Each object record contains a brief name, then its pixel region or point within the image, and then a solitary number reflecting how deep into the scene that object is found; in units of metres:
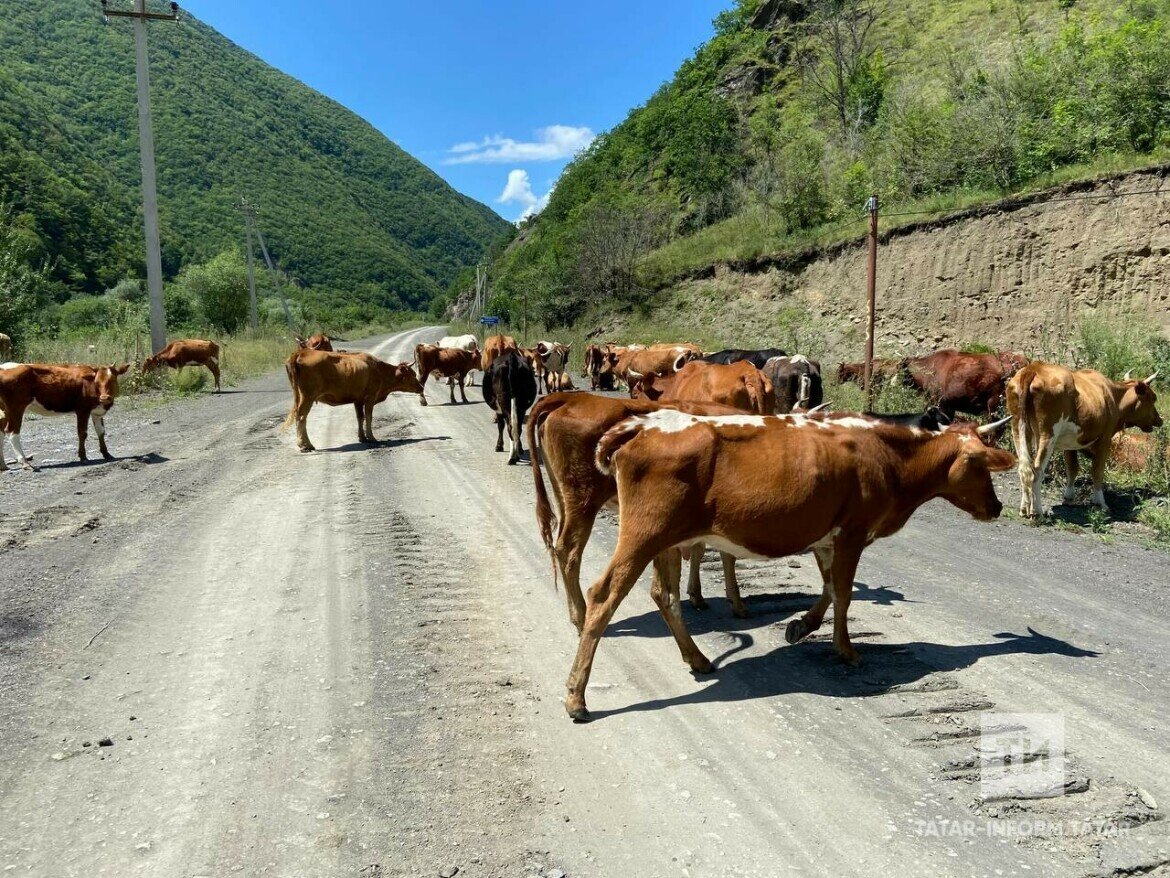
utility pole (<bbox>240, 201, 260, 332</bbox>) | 48.28
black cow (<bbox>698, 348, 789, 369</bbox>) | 16.03
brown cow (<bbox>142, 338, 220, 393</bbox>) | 23.56
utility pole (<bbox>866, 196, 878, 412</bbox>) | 15.25
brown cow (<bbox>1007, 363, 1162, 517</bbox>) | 9.40
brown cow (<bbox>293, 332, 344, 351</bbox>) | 24.95
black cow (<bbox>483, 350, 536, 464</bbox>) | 13.30
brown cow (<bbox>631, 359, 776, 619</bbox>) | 8.90
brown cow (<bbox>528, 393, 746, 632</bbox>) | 5.12
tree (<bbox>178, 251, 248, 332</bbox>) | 50.50
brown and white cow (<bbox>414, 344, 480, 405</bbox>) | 22.00
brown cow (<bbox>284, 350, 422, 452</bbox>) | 13.98
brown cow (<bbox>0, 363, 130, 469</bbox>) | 11.84
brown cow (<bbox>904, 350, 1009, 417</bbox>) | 14.10
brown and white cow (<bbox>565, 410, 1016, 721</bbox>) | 4.46
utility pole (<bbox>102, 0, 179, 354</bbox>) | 24.88
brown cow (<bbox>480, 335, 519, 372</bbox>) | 21.08
